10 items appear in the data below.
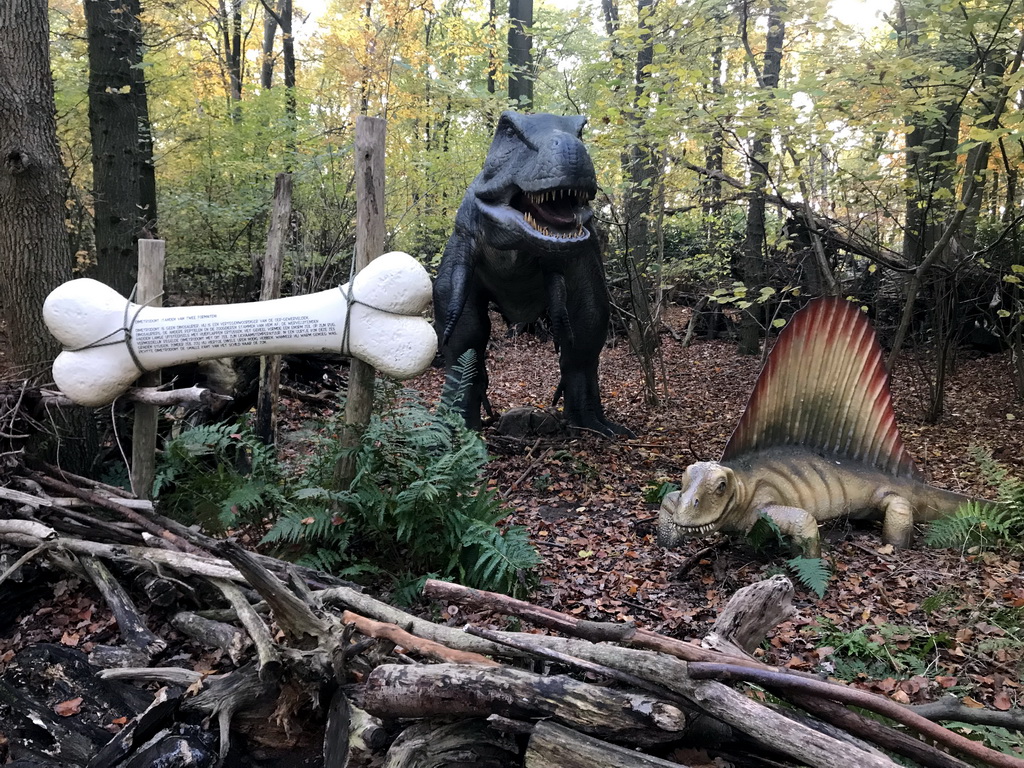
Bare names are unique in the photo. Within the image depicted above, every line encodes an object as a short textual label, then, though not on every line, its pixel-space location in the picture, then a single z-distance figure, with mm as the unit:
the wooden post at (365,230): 3459
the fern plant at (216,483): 3584
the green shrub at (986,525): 3803
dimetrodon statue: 3881
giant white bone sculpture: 3316
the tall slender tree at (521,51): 10633
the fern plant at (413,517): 3350
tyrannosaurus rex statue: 4758
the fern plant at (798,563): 3295
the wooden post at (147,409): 3645
